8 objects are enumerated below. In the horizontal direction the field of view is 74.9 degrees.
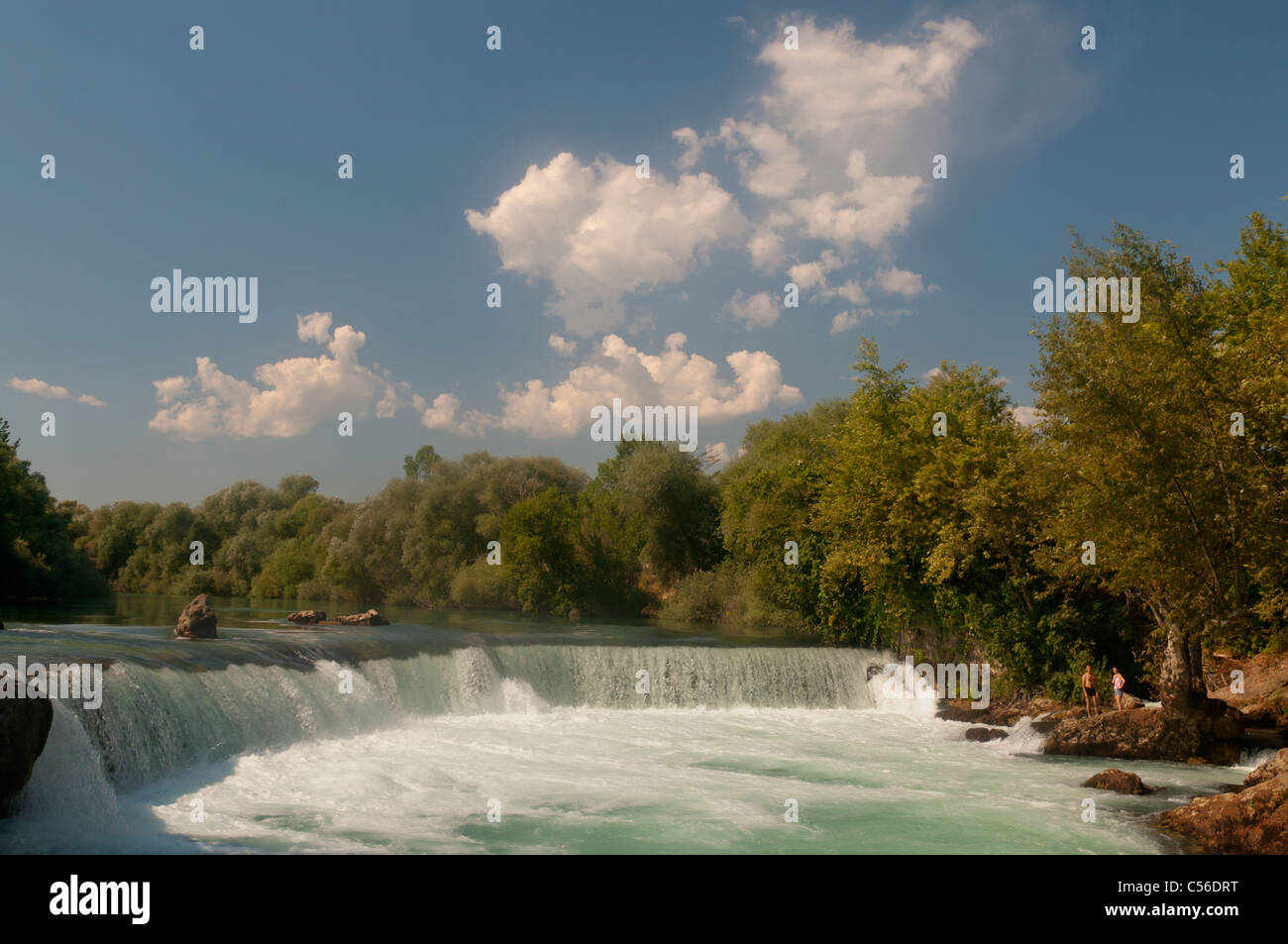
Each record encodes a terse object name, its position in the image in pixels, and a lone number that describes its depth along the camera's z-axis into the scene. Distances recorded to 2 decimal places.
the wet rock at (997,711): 19.30
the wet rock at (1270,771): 11.16
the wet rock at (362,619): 30.33
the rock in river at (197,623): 19.64
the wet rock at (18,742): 9.62
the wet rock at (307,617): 29.00
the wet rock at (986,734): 18.36
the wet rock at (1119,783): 13.05
